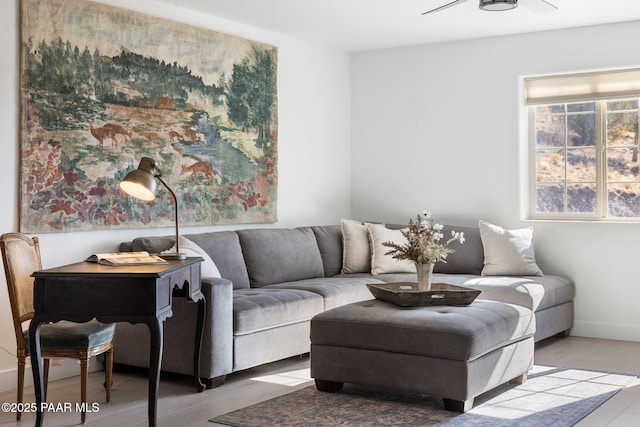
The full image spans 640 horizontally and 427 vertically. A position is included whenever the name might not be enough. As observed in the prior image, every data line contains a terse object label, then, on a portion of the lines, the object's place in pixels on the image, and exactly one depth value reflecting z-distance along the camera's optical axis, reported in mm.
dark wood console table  3430
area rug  3859
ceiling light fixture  4344
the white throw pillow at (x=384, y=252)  6438
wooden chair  3797
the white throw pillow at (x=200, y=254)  4734
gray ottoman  4008
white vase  4699
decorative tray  4496
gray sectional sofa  4633
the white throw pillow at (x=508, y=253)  6227
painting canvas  4727
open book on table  3754
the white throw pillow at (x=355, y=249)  6590
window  6344
